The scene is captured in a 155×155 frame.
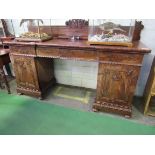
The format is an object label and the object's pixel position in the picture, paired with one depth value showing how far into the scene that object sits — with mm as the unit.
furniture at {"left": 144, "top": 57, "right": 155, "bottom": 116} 1777
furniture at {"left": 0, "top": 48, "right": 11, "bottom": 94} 2287
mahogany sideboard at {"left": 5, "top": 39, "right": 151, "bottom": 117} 1571
